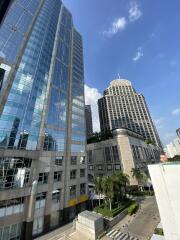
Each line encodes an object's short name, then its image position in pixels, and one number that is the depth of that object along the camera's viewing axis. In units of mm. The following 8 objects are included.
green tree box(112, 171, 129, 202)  38484
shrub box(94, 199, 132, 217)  33981
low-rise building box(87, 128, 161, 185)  67656
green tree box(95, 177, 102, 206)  39344
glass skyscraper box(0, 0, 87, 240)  27750
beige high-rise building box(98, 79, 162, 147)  136250
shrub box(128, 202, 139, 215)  36519
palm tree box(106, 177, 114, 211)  36188
